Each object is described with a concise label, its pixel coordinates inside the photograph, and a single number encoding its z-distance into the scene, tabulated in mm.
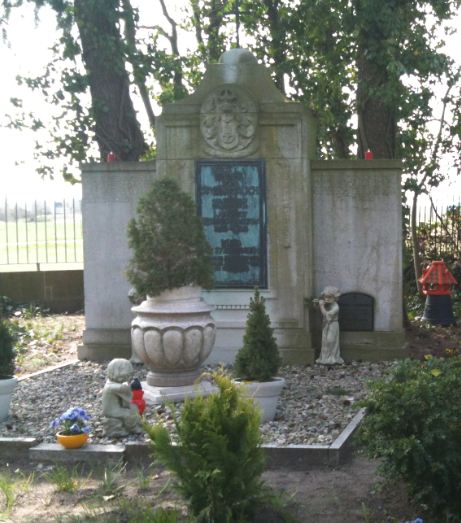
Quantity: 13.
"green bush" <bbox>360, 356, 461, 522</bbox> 5125
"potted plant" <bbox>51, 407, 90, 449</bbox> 6973
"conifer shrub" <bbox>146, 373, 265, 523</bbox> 5074
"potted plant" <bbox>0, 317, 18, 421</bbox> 7824
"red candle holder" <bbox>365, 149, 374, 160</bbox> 10858
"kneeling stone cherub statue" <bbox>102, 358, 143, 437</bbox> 7254
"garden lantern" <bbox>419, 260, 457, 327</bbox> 13539
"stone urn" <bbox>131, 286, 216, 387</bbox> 8359
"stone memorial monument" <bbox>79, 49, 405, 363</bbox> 10414
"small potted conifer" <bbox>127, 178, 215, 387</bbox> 8383
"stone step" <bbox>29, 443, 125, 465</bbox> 6887
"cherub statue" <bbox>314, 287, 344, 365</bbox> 10359
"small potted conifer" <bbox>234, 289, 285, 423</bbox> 7500
